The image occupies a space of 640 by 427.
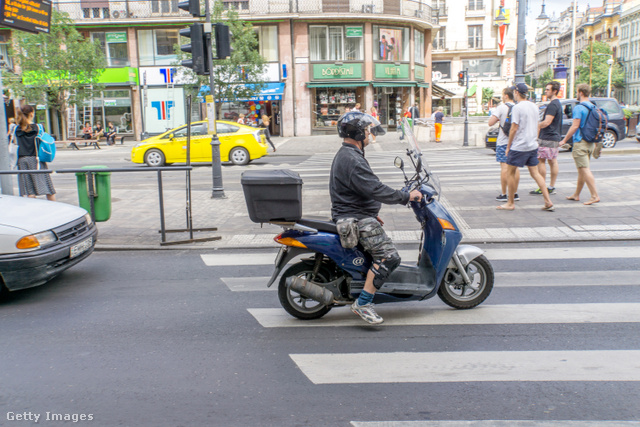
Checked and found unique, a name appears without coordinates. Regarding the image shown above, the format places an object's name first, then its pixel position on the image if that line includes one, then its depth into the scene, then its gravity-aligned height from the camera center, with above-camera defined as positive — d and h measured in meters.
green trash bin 7.91 -0.87
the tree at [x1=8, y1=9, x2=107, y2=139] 30.03 +3.11
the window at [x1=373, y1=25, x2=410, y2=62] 36.94 +4.64
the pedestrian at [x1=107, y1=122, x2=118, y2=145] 34.59 -0.50
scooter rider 4.54 -0.60
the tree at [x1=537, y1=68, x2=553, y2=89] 94.44 +5.98
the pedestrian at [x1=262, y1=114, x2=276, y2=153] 22.22 -0.31
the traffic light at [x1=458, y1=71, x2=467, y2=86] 26.08 +1.71
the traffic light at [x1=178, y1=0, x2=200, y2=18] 10.68 +2.10
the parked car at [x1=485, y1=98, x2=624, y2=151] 20.03 -0.25
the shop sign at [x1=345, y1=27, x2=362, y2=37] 36.19 +5.30
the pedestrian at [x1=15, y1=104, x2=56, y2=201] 9.73 -0.26
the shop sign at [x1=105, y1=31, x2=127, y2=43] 36.41 +5.34
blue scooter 4.70 -1.17
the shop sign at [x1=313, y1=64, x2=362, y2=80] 35.94 +2.91
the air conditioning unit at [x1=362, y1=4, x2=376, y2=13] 35.84 +6.62
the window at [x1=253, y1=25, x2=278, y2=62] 35.94 +4.81
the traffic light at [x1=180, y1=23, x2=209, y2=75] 10.64 +1.33
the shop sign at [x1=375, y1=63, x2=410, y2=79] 36.91 +2.95
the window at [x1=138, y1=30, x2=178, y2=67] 36.38 +4.75
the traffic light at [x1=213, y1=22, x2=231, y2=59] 10.94 +1.52
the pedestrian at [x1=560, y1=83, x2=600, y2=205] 9.38 -0.50
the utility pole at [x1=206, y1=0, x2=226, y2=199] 11.52 -0.83
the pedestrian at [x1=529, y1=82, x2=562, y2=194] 9.70 -0.32
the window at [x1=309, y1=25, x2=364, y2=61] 36.09 +4.69
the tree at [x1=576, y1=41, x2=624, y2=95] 74.12 +5.44
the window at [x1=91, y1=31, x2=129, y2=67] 36.44 +4.77
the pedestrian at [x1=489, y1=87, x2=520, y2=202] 9.81 -0.27
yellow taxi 19.20 -0.73
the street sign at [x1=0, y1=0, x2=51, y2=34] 8.80 +1.72
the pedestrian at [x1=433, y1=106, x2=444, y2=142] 26.40 -0.26
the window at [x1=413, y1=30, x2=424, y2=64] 39.78 +4.82
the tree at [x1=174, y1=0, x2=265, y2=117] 25.81 +2.42
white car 5.52 -1.11
